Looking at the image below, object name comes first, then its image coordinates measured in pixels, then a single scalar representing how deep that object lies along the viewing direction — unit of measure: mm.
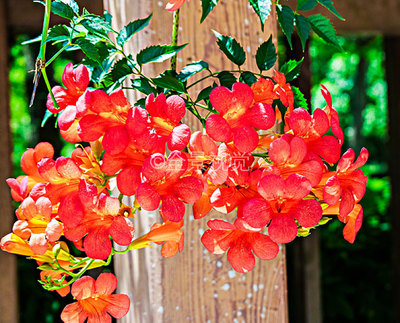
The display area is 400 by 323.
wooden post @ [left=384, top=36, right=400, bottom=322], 3117
